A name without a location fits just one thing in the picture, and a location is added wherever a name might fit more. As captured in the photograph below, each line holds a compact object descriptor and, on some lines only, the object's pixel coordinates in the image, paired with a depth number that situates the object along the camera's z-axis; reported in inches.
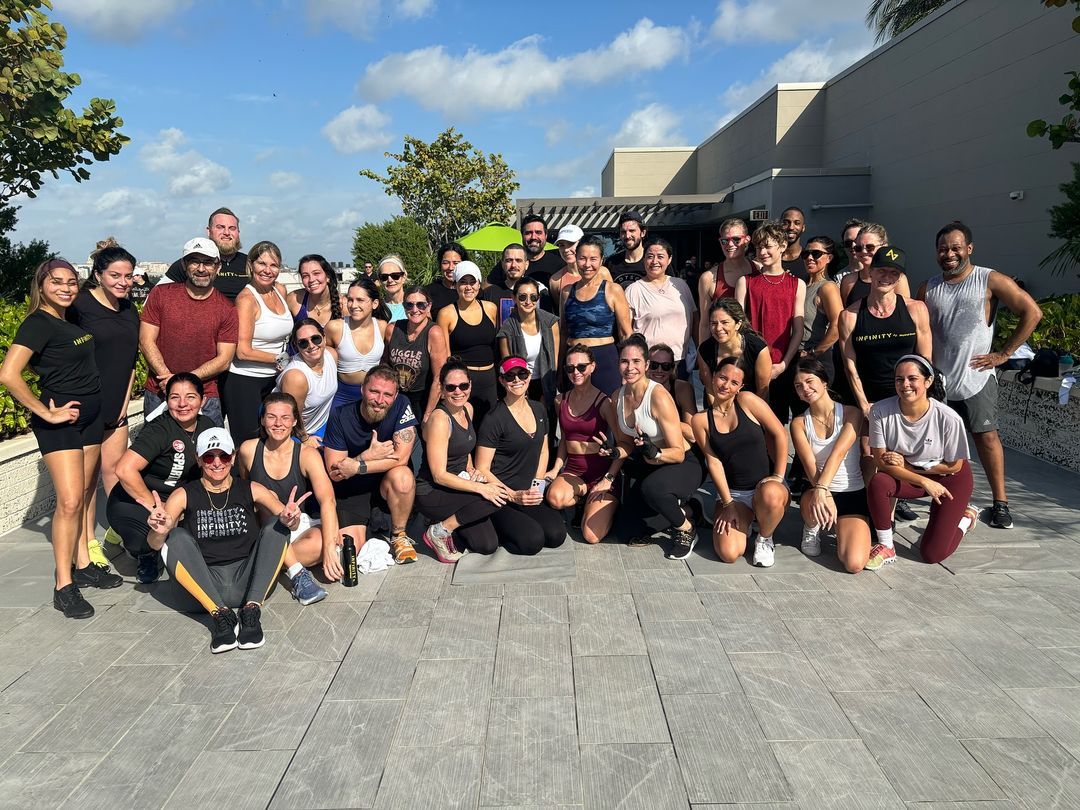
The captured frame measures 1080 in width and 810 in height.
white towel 170.2
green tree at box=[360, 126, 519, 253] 1103.0
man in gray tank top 182.2
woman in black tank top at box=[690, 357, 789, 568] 168.7
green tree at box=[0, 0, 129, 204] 226.8
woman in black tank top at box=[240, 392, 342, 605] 156.7
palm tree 818.2
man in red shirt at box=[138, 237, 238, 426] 176.1
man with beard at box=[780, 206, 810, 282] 219.5
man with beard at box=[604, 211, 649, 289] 225.9
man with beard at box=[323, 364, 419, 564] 176.1
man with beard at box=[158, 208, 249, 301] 211.8
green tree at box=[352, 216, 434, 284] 852.0
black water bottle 161.3
